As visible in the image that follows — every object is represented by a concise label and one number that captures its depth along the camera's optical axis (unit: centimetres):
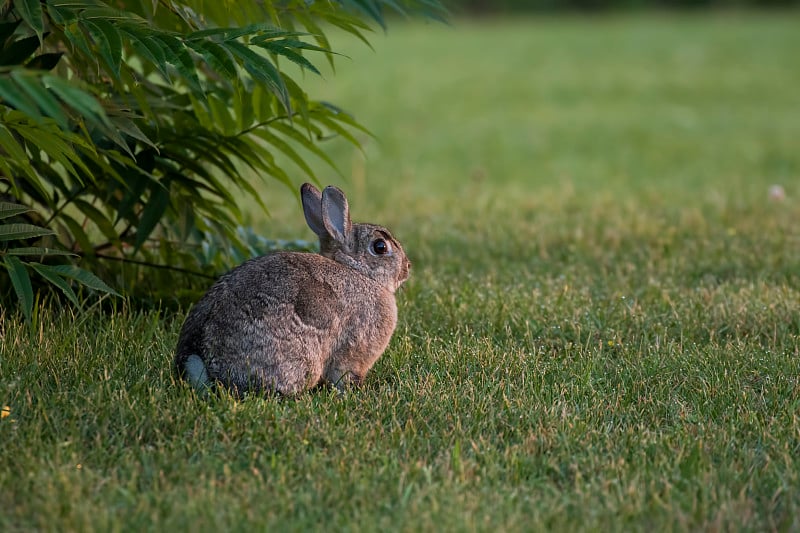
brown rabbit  887
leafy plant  876
